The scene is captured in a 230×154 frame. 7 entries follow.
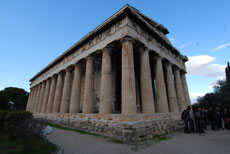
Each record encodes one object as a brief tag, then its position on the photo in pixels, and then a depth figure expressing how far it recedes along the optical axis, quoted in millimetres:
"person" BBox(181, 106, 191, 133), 8606
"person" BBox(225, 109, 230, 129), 9556
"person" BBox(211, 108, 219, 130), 9490
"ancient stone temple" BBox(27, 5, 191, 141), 7471
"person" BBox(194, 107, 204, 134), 8234
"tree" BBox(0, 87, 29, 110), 37869
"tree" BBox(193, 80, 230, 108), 23750
